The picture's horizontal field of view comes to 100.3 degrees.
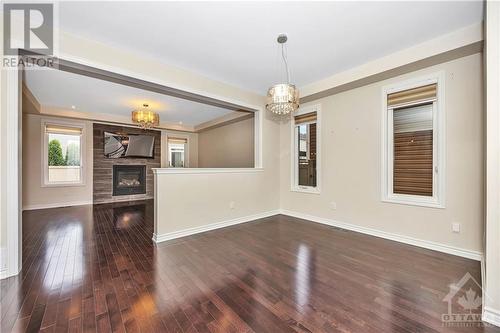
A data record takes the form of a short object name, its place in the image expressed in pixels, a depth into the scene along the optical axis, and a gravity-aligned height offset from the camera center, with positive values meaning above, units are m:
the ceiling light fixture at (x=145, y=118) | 4.73 +1.09
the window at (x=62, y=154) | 5.55 +0.30
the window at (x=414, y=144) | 2.82 +0.32
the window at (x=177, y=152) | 7.82 +0.50
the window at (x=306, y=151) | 4.24 +0.31
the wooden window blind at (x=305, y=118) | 4.27 +1.00
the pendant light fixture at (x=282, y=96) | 2.59 +0.87
